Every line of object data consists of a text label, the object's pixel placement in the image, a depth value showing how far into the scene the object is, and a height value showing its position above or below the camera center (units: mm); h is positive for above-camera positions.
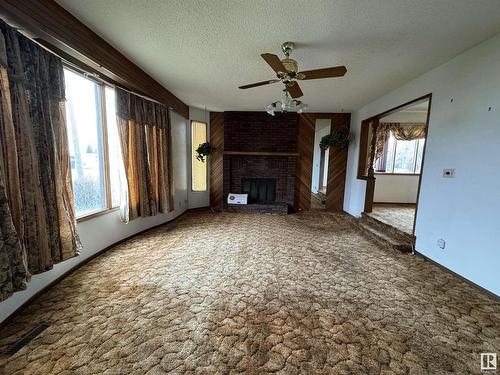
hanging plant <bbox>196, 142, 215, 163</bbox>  5215 +235
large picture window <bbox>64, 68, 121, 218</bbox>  2434 +169
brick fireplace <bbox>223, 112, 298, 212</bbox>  5562 +147
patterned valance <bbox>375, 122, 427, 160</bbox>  5859 +888
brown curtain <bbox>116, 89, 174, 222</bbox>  3057 +82
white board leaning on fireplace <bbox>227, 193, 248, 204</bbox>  5527 -1013
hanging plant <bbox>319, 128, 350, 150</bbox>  5156 +571
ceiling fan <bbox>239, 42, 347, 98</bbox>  2041 +921
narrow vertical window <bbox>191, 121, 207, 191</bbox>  5500 -102
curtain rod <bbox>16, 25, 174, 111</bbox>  1726 +963
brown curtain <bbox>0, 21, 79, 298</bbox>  1552 +25
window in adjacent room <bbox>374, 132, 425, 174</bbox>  6070 +162
